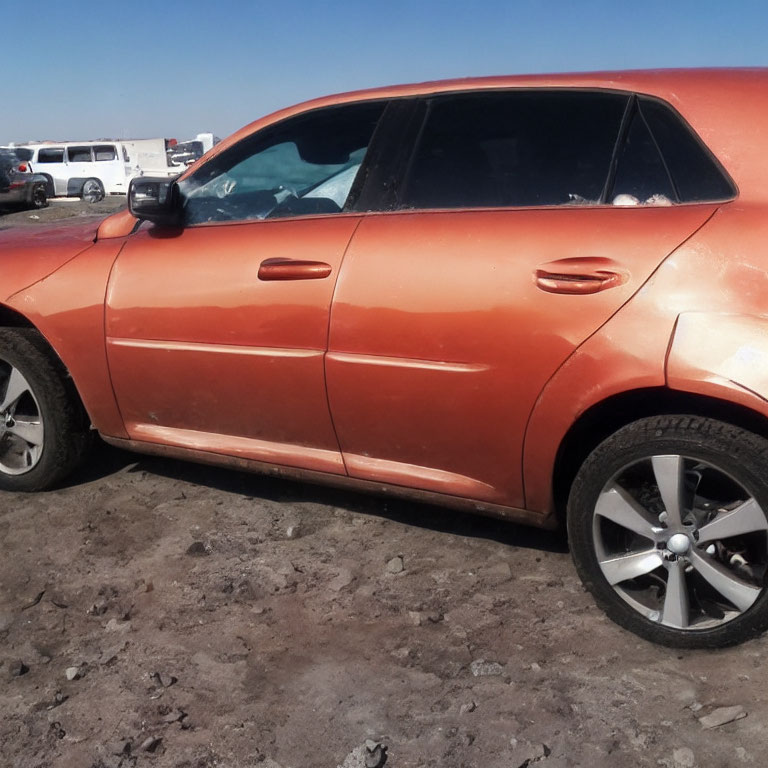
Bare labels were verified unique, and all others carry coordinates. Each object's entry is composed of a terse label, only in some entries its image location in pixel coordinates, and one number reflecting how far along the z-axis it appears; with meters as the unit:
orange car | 2.63
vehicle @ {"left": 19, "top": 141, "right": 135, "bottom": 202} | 29.86
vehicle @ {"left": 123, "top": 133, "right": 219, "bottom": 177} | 31.03
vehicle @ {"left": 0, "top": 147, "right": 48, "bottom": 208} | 23.53
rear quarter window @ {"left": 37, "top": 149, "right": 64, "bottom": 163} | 29.99
